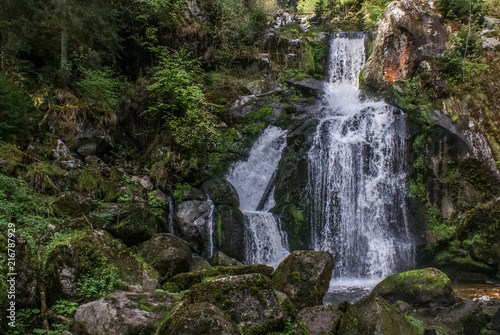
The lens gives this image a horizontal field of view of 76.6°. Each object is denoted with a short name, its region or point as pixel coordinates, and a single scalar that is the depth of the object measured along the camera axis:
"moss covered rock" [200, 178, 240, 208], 11.28
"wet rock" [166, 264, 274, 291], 5.98
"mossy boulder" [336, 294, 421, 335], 4.23
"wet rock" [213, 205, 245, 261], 10.66
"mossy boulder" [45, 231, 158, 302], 4.30
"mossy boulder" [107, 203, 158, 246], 8.13
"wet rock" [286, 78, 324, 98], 16.86
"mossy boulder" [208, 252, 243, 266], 9.22
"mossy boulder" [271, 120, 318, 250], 11.90
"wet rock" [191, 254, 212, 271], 8.25
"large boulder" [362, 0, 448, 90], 15.12
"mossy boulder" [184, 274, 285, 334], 3.82
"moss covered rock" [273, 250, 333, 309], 5.94
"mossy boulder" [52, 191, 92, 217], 6.96
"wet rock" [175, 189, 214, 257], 10.56
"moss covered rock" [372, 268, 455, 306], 7.55
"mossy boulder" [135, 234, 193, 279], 7.13
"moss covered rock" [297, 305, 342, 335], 4.79
